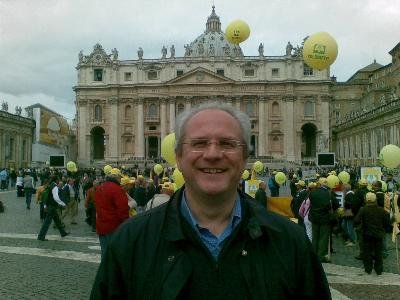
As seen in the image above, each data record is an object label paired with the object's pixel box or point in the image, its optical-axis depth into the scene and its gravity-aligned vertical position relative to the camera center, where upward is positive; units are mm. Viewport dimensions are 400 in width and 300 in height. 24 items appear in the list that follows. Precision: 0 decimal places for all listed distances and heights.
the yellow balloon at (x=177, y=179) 8781 +26
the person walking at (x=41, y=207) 16394 -823
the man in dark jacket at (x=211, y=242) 2004 -249
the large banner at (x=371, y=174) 15508 +178
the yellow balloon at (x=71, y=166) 25469 +730
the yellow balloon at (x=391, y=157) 14109 +631
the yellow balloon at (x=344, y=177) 14912 +85
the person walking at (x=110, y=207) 7711 -388
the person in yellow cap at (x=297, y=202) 11651 -494
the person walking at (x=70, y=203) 15077 -675
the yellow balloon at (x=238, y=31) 13586 +3912
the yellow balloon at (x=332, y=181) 12321 -24
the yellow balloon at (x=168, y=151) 9156 +525
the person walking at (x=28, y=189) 21031 -321
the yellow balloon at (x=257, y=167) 19831 +513
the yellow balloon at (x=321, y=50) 10273 +2582
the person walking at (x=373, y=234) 8953 -932
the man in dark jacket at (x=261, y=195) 12062 -346
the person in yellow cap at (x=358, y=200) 11938 -462
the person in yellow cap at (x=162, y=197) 7879 -250
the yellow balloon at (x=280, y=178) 19378 +84
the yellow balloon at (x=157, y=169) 19723 +441
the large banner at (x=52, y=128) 60094 +6516
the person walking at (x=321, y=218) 9961 -728
